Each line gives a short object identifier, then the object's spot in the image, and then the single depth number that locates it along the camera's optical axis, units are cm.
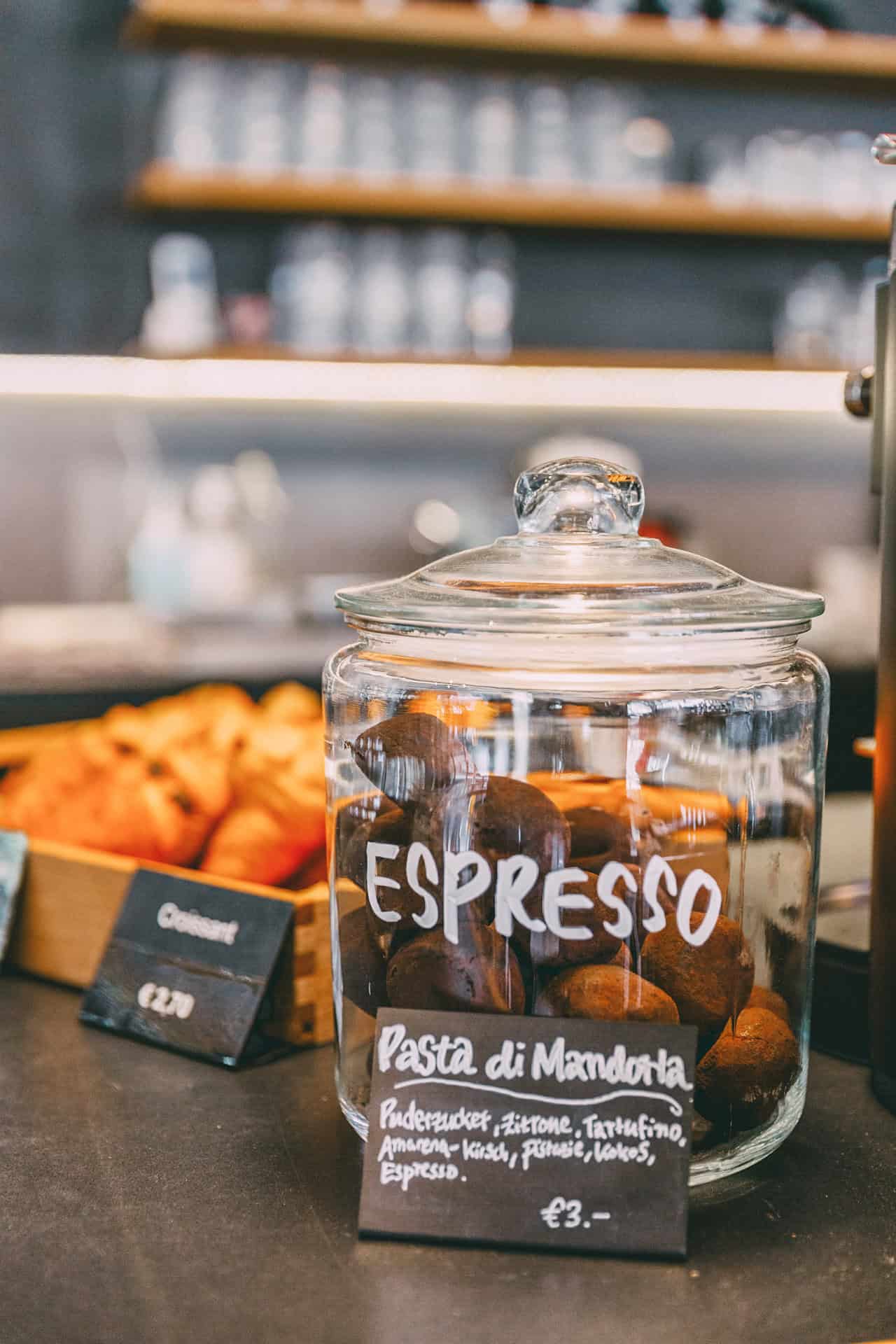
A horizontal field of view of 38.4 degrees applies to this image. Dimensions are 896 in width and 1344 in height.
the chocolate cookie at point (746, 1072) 55
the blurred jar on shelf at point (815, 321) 308
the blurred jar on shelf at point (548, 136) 281
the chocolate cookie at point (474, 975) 54
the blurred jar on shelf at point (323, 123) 274
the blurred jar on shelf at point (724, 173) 297
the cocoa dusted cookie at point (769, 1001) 58
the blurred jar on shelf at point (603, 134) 285
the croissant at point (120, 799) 87
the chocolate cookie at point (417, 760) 57
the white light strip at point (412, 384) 293
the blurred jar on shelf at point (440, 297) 286
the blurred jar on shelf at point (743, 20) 285
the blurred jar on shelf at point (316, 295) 282
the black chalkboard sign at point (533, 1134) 50
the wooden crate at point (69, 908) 83
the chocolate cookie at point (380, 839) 57
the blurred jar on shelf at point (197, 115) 270
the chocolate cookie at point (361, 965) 58
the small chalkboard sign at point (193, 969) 72
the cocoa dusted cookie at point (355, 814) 59
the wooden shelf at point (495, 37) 263
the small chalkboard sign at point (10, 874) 86
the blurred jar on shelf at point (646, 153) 293
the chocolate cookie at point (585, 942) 53
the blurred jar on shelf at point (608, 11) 277
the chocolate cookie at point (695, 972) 54
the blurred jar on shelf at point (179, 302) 282
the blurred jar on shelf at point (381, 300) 283
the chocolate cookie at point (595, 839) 54
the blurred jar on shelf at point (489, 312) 292
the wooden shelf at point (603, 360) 283
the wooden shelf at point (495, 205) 277
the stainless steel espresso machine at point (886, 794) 63
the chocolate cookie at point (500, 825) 54
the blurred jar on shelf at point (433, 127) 276
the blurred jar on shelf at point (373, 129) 276
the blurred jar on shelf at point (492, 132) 279
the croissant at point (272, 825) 82
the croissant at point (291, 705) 115
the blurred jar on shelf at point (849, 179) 298
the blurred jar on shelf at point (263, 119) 272
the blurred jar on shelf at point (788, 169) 297
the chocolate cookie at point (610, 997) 53
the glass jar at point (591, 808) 54
